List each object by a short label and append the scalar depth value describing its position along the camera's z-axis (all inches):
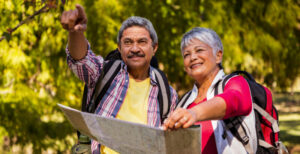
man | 86.9
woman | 53.9
